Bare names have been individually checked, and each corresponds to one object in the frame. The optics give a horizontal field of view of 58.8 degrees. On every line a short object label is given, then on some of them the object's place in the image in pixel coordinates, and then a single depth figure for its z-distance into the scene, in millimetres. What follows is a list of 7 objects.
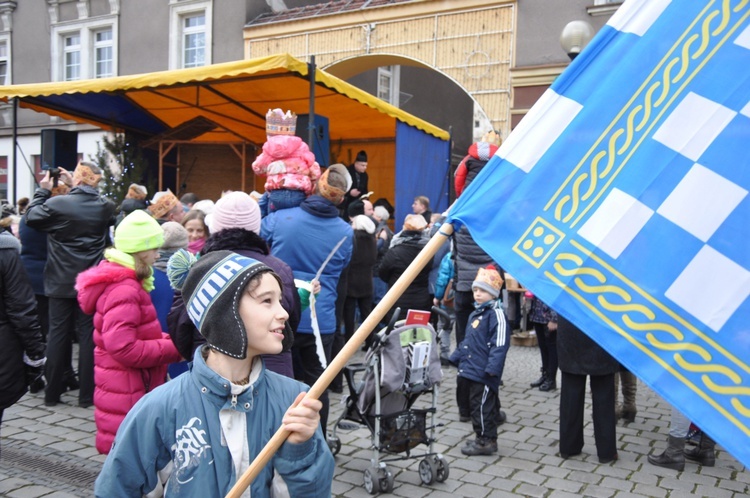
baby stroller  4547
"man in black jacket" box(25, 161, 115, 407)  5938
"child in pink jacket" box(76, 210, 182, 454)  3634
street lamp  8422
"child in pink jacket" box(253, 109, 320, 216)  4879
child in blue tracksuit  5172
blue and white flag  1750
